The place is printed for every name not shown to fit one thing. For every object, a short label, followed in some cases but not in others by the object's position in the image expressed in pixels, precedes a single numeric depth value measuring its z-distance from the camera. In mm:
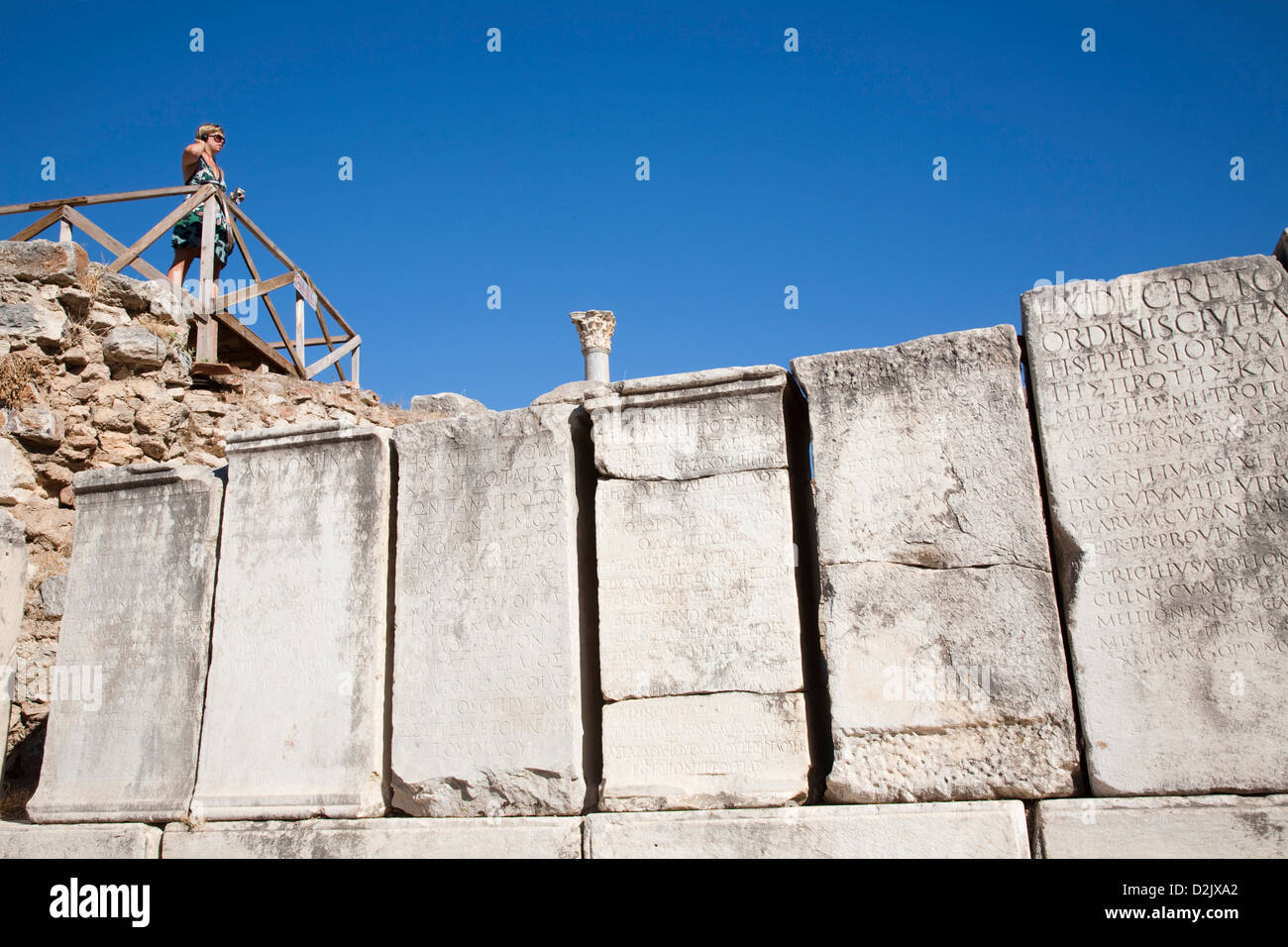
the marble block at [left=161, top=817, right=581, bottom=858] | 4062
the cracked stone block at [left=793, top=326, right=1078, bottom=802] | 3730
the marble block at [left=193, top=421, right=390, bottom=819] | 4531
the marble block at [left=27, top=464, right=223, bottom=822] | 4844
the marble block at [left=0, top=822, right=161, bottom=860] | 4609
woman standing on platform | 8867
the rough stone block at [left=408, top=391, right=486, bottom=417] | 10888
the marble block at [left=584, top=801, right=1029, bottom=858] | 3598
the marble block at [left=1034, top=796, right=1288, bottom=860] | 3326
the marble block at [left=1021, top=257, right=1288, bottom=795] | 3504
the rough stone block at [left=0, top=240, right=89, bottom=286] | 6883
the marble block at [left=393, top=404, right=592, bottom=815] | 4238
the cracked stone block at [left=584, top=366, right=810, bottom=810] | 3996
